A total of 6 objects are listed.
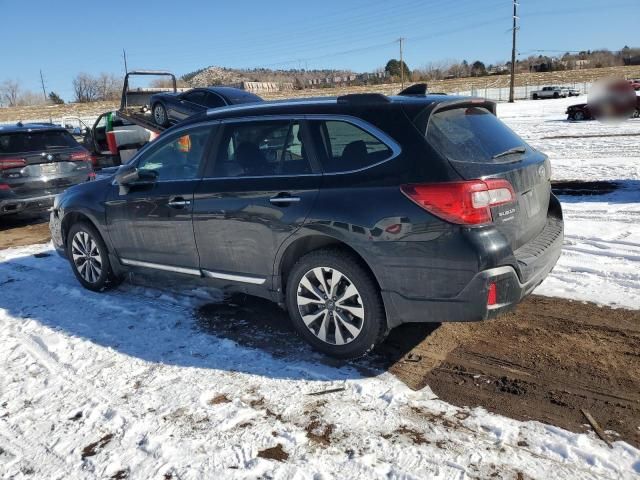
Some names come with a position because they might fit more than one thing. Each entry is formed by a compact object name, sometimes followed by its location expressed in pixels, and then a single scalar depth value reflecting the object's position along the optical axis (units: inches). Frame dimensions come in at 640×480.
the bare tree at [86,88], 3413.6
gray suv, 343.9
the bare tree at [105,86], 3395.7
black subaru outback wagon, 131.8
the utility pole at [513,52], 1958.8
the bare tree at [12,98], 3659.0
